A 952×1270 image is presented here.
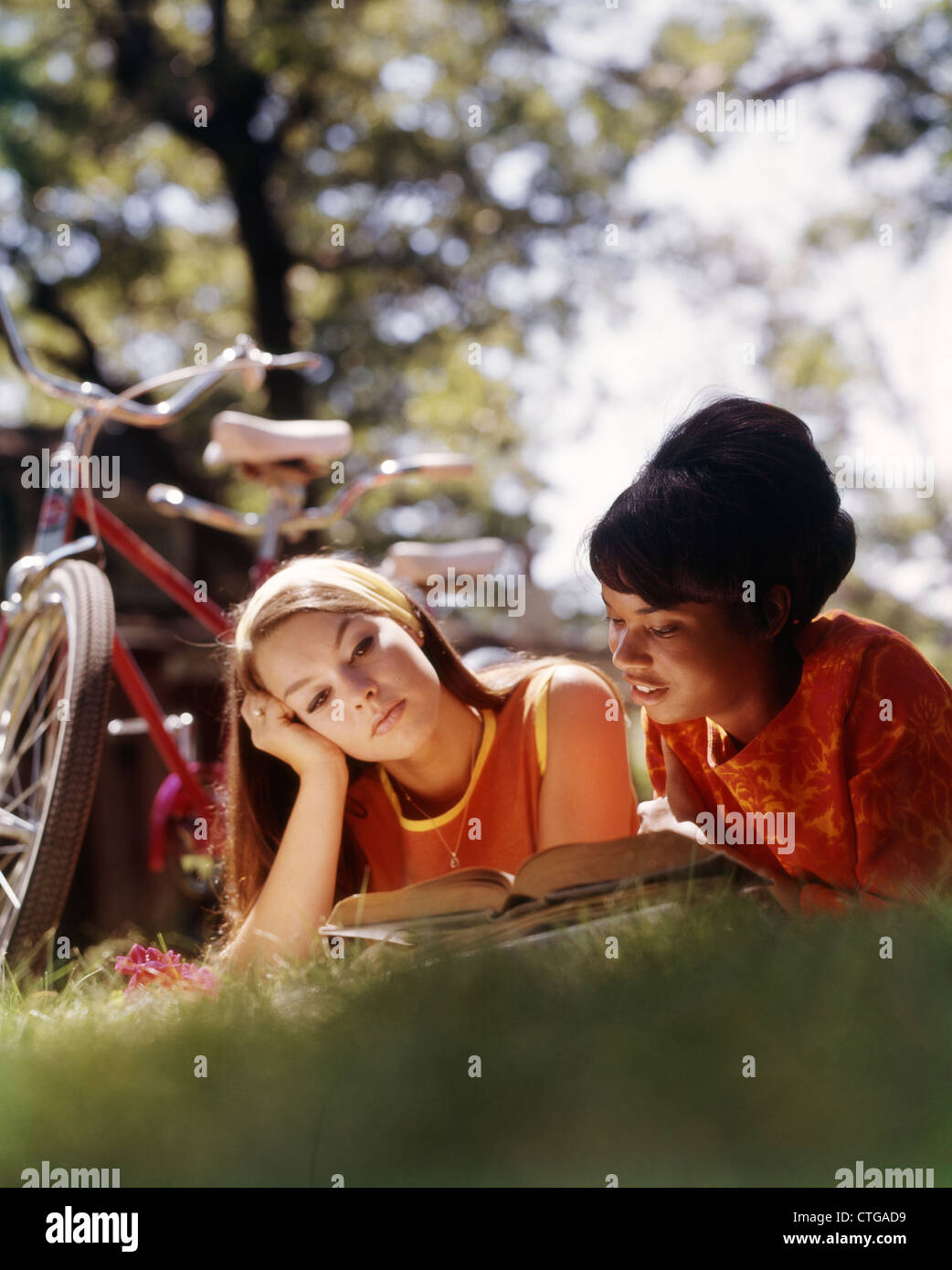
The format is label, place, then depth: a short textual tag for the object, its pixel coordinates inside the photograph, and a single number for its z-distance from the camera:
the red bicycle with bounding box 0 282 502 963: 1.76
